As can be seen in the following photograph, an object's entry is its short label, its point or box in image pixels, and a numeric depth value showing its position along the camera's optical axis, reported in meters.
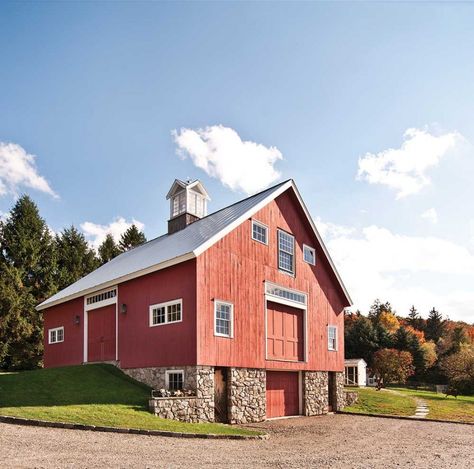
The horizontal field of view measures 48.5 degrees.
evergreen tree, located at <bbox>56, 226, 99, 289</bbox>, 43.53
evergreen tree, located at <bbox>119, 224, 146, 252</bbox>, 51.28
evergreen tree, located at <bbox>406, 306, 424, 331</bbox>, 86.94
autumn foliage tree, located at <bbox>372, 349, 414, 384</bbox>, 44.28
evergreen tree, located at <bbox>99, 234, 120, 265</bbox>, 48.75
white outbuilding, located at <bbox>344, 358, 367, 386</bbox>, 46.03
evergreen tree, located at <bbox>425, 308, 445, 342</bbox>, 82.62
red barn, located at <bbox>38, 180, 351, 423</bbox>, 18.61
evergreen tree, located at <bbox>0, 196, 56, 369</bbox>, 38.75
